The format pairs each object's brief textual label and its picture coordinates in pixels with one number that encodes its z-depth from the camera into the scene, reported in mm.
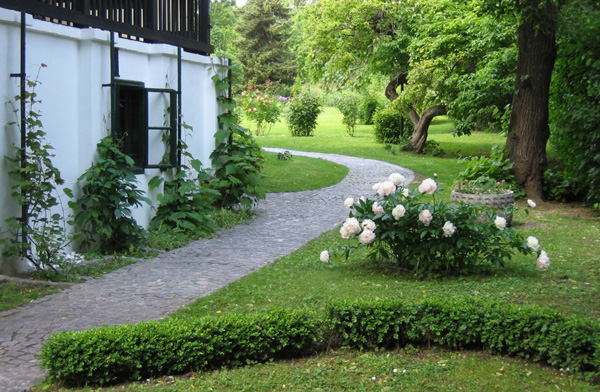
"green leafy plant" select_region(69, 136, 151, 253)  8188
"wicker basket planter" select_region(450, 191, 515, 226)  10633
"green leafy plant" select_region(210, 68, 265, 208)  11312
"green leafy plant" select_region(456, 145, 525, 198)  13133
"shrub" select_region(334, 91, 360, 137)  30406
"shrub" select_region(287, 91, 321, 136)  28641
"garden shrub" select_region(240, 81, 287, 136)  26703
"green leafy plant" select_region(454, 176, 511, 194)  10930
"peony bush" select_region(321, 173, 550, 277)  7133
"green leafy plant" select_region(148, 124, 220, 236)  9750
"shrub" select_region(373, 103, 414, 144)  26281
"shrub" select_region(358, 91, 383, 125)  33000
